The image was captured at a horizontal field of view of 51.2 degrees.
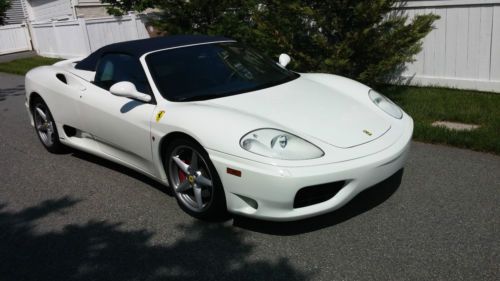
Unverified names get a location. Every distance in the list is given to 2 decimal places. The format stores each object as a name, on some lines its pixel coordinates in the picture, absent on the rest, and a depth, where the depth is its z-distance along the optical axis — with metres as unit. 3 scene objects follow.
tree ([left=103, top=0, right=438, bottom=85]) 7.05
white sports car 3.38
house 20.61
